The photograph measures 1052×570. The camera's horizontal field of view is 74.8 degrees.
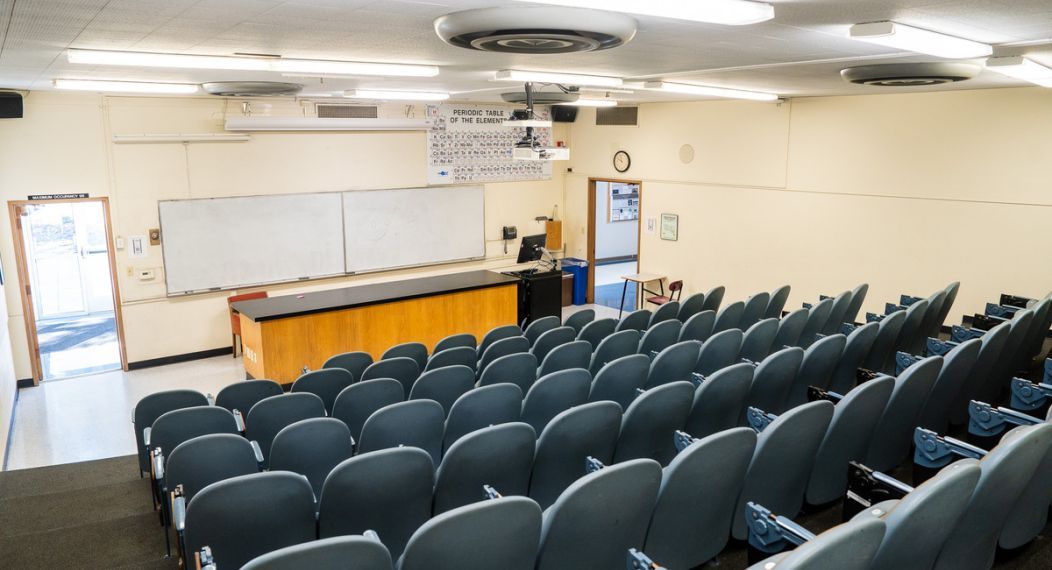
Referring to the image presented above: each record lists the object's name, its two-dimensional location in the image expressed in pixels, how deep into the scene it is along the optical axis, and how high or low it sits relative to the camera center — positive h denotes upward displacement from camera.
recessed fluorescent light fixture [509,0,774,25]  2.68 +0.73
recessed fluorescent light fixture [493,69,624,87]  5.50 +0.98
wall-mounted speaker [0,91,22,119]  7.15 +1.00
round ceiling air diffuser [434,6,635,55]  3.13 +0.77
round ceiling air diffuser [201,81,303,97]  6.58 +1.06
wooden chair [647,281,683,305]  10.41 -1.59
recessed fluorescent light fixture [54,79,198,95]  6.31 +1.07
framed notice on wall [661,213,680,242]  10.60 -0.54
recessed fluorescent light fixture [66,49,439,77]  4.34 +0.94
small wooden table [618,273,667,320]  10.51 -1.32
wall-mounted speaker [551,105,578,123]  11.43 +1.32
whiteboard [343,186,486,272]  10.02 -0.48
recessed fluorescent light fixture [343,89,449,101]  7.84 +1.16
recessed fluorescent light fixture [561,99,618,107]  8.60 +1.16
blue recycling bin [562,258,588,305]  11.74 -1.38
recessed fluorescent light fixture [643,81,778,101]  6.71 +1.10
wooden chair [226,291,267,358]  8.80 -1.57
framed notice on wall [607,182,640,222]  15.34 -0.21
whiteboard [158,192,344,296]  8.69 -0.56
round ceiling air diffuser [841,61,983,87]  5.01 +0.85
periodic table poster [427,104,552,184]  10.57 +0.77
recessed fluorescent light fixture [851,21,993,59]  3.41 +0.78
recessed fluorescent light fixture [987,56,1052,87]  4.52 +0.82
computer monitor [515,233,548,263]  9.84 -0.78
